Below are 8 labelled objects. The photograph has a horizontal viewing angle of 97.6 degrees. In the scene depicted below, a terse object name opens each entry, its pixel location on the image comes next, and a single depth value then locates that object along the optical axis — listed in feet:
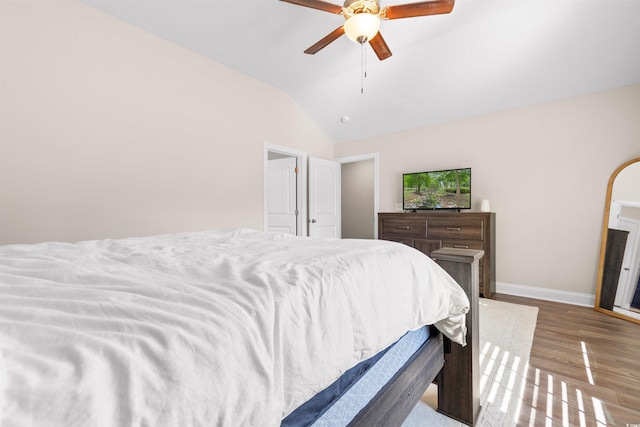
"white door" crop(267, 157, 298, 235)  14.56
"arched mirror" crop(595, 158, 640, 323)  8.89
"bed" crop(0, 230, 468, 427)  1.23
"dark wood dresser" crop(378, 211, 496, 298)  10.88
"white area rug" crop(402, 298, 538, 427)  4.76
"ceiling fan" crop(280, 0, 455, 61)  6.34
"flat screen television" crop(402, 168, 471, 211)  12.38
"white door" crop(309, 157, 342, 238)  15.05
